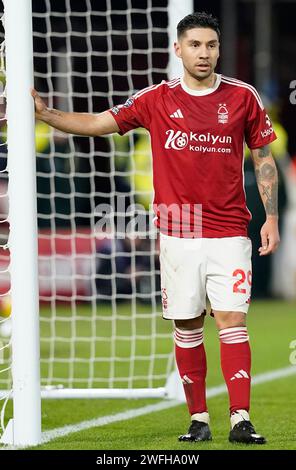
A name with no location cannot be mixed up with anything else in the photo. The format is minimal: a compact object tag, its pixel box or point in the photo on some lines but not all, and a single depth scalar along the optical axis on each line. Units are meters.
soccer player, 11.09
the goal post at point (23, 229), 10.93
